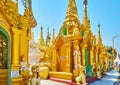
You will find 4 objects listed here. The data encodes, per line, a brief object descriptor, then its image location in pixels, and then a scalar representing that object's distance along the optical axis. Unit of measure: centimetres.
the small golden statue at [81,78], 1080
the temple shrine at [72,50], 1207
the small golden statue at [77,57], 1189
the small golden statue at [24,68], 735
